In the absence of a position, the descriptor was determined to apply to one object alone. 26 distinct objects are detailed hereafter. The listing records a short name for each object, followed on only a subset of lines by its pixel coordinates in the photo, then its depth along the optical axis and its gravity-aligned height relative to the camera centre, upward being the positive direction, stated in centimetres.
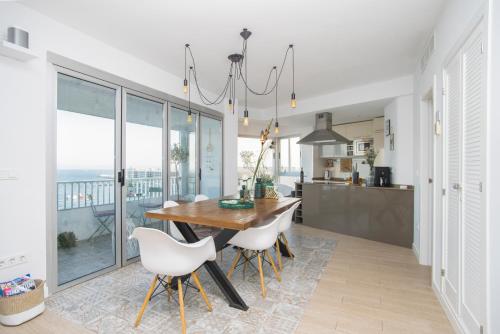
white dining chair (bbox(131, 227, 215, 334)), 163 -61
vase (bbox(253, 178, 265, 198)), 322 -32
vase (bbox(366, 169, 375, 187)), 420 -25
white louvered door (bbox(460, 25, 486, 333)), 140 -13
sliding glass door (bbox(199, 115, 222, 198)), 430 +17
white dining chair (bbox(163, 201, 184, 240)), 267 -70
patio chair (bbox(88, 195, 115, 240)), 276 -59
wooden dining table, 186 -42
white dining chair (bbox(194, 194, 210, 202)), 327 -43
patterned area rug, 183 -121
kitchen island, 372 -78
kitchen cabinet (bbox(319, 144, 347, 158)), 582 +39
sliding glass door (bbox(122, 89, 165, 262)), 304 +6
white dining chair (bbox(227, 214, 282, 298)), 224 -68
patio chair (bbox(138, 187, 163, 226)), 330 -48
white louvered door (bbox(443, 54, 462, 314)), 179 -12
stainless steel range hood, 478 +63
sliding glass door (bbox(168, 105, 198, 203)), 366 +15
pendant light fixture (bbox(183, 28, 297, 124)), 286 +137
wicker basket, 183 -109
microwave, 536 +46
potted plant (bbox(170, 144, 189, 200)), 368 +14
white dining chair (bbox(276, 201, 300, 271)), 275 -65
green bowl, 240 -39
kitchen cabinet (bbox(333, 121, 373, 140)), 533 +84
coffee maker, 407 -18
